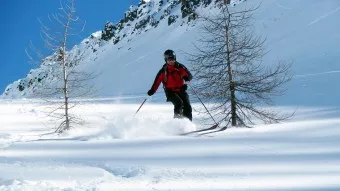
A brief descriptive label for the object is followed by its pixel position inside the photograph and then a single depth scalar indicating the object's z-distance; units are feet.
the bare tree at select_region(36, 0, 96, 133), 57.67
